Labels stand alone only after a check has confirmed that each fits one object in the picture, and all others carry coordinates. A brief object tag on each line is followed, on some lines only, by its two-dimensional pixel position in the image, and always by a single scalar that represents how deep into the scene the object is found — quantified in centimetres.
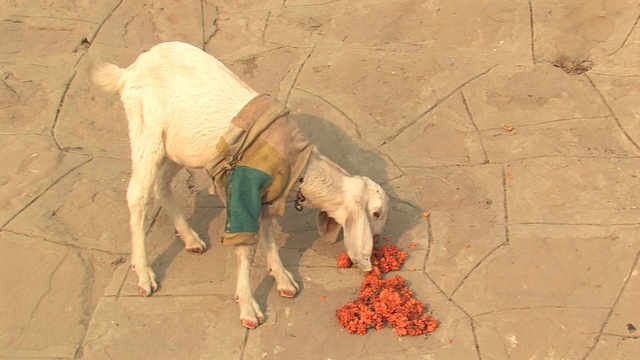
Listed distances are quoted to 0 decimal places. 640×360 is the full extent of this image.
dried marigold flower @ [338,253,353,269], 548
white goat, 484
